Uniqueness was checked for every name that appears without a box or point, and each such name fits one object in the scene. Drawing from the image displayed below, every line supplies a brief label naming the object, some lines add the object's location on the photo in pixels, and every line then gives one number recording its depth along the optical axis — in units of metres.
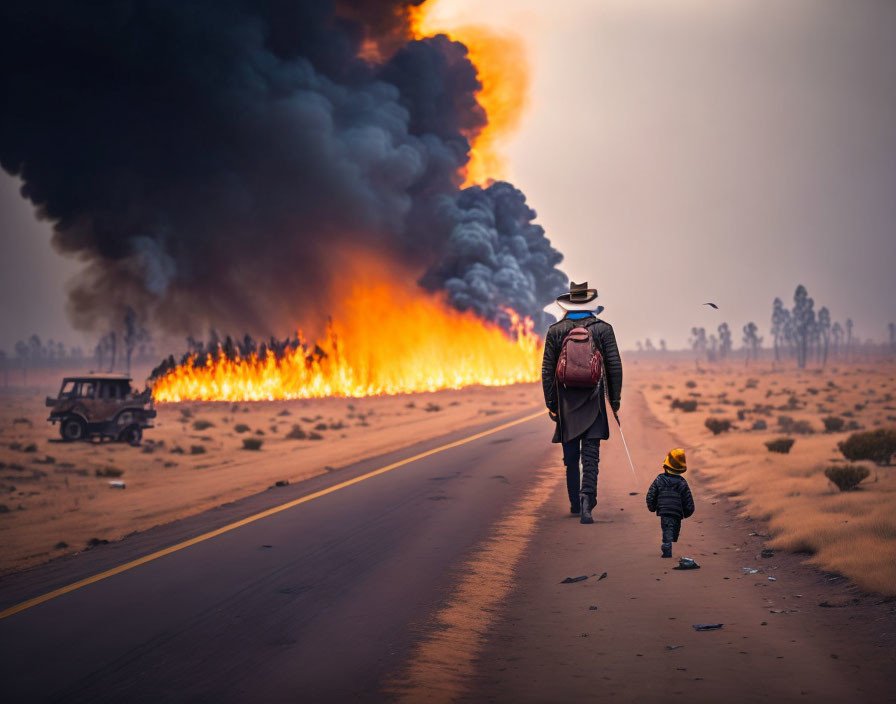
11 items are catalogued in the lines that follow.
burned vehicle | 28.03
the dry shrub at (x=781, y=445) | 18.38
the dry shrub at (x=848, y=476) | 12.70
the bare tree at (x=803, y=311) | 162.12
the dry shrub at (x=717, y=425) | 25.10
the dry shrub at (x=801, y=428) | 26.47
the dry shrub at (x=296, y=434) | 31.48
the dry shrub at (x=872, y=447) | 16.77
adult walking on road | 9.85
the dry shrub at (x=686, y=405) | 38.50
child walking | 8.44
